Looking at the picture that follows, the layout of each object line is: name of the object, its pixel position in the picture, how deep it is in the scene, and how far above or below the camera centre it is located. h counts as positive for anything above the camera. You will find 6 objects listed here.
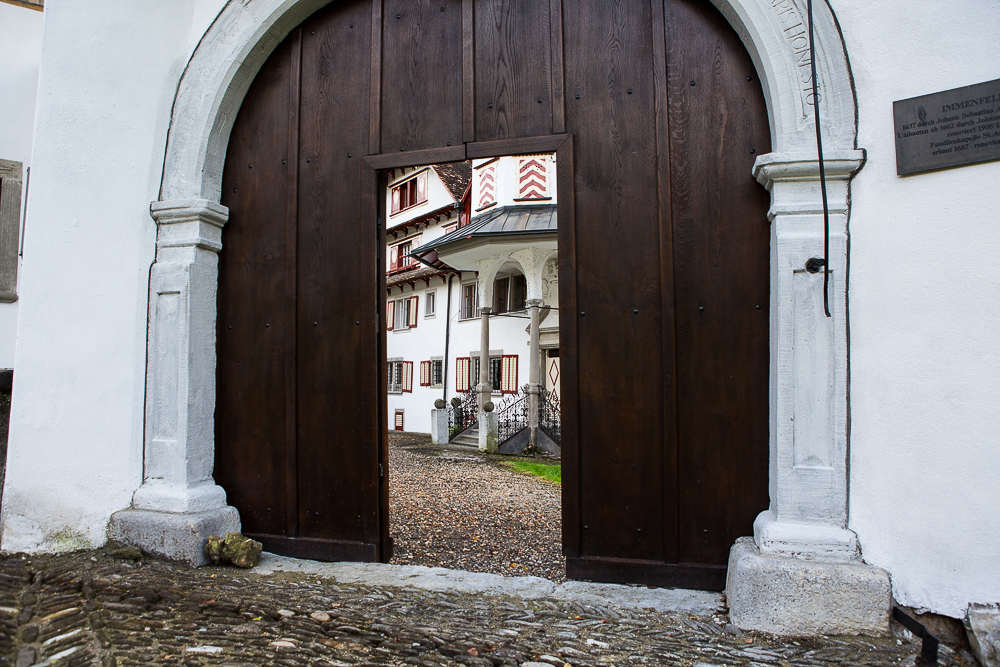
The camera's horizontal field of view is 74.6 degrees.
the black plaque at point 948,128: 2.64 +0.96
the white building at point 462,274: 15.41 +2.46
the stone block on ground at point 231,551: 3.64 -1.07
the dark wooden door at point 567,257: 3.17 +0.55
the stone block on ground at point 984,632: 2.43 -1.02
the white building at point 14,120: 5.14 +1.89
